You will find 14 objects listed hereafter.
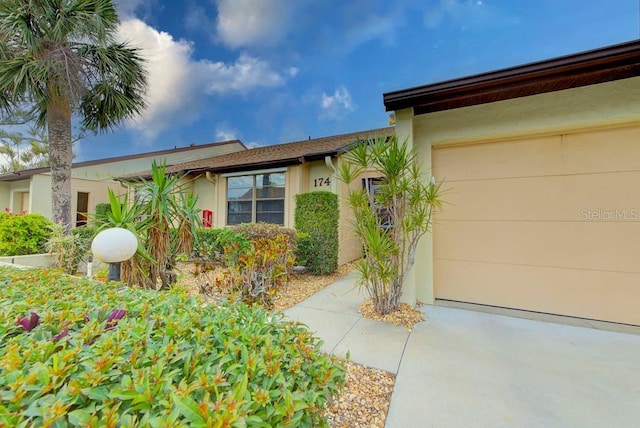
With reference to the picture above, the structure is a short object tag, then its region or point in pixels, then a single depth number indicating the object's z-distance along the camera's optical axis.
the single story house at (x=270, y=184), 8.33
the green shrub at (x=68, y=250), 6.48
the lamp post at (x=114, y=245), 2.86
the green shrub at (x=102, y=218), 3.53
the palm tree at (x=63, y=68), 6.76
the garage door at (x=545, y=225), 3.76
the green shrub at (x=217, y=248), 4.41
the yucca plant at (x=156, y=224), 3.46
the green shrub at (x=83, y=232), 8.03
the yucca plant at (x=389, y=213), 3.90
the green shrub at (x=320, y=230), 6.69
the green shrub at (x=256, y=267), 3.97
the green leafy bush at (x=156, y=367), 0.91
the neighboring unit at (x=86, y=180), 12.37
